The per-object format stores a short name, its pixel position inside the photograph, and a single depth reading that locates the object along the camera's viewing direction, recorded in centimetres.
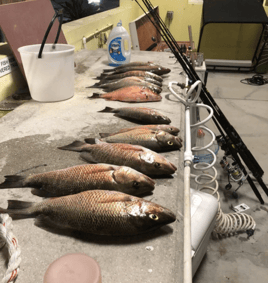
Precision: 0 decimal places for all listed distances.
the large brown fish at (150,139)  118
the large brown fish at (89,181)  91
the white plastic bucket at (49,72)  153
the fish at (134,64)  220
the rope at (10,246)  65
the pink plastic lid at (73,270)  50
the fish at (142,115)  144
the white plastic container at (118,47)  228
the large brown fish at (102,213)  76
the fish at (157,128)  130
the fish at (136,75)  202
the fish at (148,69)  215
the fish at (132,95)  175
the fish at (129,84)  185
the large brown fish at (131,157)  102
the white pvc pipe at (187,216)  71
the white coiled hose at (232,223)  195
